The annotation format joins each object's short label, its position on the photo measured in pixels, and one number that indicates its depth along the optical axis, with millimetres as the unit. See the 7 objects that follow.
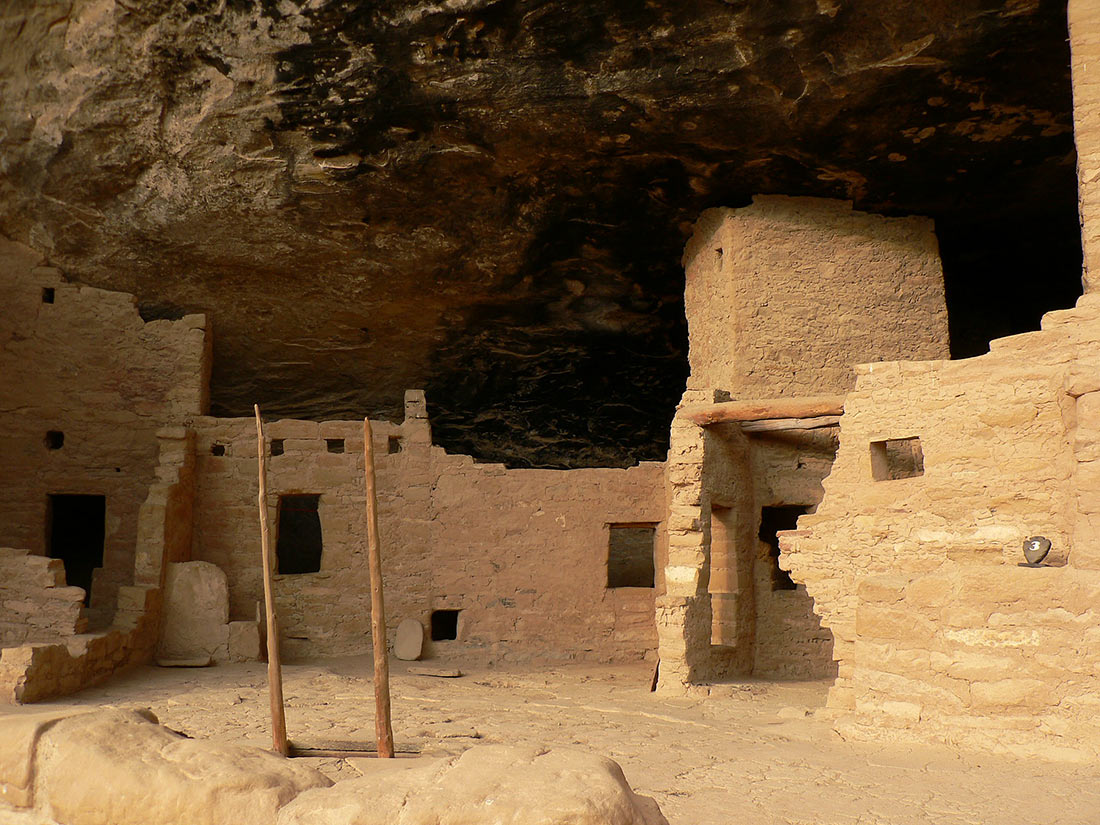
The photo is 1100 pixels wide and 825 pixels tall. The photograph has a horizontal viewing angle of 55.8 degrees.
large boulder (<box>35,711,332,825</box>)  2752
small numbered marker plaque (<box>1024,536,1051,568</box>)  5781
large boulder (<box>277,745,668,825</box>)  2516
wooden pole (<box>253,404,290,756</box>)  6402
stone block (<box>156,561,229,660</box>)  10492
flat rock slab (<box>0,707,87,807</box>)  2947
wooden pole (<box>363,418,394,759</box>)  6266
